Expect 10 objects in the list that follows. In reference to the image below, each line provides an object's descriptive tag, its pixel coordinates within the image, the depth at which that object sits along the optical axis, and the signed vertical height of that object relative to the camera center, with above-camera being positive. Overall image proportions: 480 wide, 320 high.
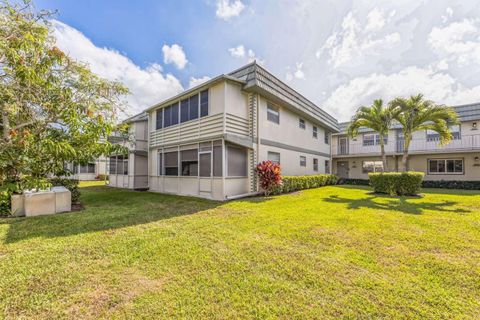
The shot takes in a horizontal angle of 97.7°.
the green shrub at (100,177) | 26.53 -1.30
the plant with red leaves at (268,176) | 10.84 -0.50
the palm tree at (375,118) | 12.88 +3.07
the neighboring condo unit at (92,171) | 26.28 -0.55
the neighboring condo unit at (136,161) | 15.50 +0.44
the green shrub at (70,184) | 9.35 -0.81
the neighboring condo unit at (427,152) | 16.66 +1.20
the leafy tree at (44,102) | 4.87 +2.06
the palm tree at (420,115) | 11.56 +2.85
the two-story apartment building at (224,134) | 10.20 +1.83
